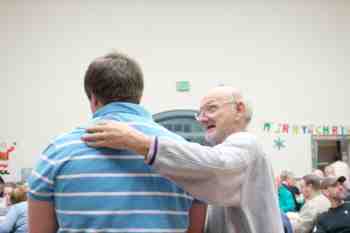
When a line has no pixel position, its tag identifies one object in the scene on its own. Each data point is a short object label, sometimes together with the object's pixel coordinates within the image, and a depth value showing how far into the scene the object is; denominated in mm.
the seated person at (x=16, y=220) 3613
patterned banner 8727
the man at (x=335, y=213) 3574
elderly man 1271
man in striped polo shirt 1253
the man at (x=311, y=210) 3979
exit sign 8766
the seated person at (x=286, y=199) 6891
